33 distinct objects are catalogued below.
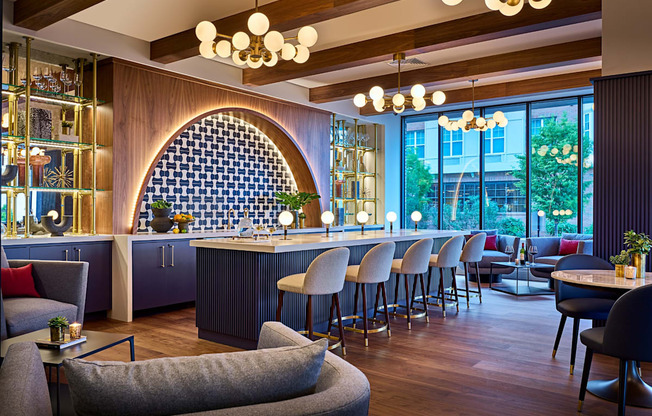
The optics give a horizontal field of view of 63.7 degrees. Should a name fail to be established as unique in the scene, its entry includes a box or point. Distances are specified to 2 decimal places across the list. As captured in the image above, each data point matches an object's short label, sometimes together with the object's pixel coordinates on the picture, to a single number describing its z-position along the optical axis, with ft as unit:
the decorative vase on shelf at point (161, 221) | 20.03
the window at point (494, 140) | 31.01
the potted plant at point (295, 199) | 16.80
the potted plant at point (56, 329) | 9.73
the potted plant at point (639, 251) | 11.85
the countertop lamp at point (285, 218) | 15.90
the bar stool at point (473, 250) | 20.89
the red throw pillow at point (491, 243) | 29.01
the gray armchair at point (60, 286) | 13.05
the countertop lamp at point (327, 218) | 18.55
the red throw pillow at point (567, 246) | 26.68
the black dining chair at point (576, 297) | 12.58
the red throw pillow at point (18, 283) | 13.21
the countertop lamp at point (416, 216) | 22.59
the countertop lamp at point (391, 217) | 21.64
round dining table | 10.48
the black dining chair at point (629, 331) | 9.10
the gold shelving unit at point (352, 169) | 30.68
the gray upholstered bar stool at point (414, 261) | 17.29
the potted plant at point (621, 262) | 11.89
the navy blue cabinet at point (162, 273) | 18.72
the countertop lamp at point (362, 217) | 20.49
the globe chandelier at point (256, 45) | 12.87
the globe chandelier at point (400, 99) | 19.48
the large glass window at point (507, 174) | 30.37
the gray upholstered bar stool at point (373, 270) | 15.20
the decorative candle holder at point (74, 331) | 9.83
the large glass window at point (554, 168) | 28.86
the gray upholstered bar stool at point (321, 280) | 13.07
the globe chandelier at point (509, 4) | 11.05
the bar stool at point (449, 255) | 19.17
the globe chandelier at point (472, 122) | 24.81
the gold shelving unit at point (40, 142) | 17.16
